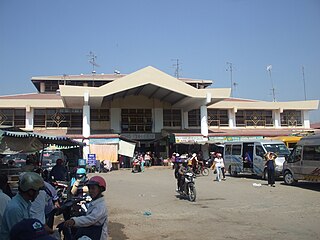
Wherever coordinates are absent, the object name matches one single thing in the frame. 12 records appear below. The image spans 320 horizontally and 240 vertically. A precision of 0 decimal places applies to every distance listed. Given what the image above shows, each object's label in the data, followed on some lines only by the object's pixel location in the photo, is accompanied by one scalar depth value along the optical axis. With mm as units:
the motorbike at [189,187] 11578
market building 30297
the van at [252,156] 18703
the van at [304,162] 13906
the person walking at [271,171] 15358
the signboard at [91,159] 28250
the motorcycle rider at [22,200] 3289
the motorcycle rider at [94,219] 3729
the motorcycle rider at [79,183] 7098
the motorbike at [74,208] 4560
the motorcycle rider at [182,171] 12341
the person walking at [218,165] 18531
